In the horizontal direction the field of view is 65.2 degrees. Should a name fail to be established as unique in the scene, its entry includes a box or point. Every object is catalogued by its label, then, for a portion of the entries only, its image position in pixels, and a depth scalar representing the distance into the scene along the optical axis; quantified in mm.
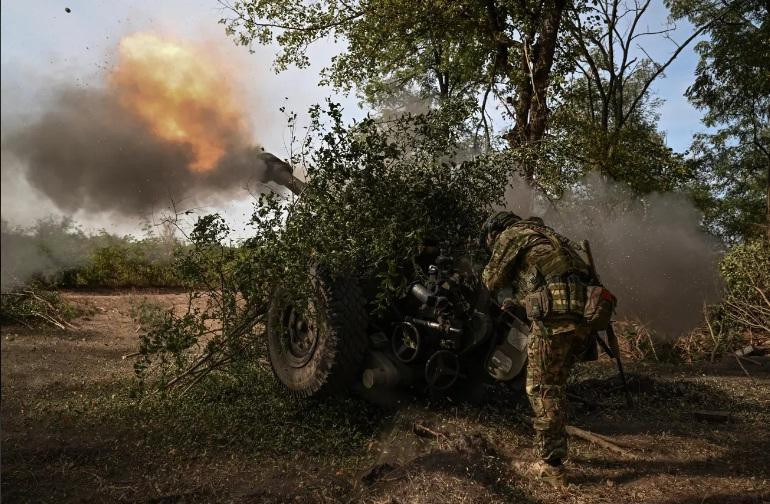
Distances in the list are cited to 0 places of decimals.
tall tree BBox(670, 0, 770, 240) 16562
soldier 4645
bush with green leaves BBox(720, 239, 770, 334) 10430
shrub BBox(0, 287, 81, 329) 11266
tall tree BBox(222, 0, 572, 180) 12289
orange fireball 6477
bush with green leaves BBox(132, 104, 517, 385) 5684
